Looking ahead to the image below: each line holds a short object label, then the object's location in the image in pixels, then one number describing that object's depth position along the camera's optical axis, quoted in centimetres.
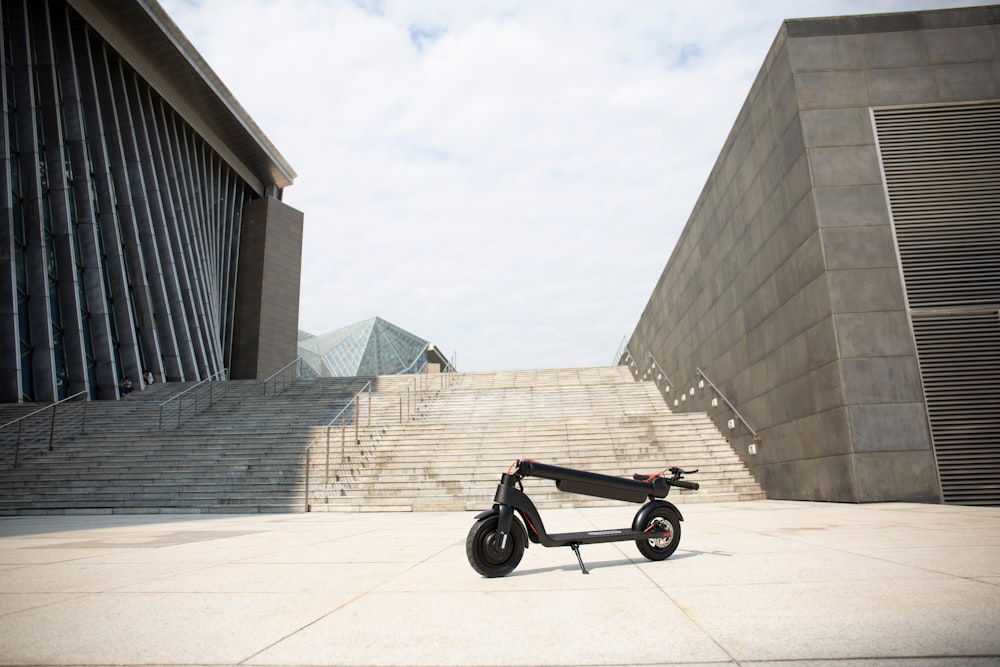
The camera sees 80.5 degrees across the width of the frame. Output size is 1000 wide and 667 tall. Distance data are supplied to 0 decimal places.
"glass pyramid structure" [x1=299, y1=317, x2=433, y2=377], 5978
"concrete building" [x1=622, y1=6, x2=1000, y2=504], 926
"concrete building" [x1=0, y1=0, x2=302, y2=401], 2411
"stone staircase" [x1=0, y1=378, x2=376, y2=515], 1253
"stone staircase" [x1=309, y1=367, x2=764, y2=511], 1219
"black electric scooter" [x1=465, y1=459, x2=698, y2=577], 412
